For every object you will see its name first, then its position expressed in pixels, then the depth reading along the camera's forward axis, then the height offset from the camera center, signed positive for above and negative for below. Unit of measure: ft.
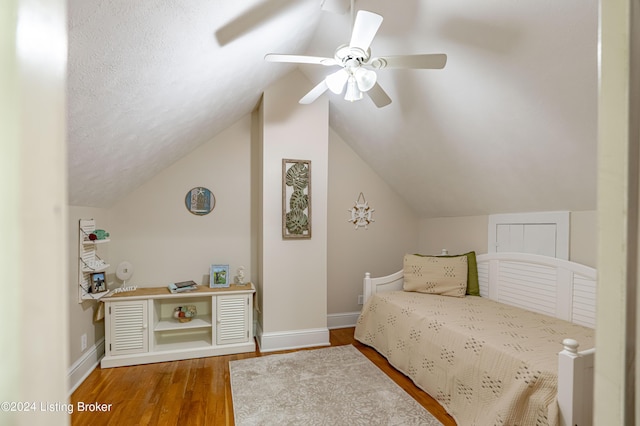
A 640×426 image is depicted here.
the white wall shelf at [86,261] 7.73 -1.40
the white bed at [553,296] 4.50 -2.37
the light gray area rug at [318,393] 6.33 -4.36
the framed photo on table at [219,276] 10.11 -2.27
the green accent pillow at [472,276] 9.93 -2.24
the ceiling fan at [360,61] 5.13 +2.74
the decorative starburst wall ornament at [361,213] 12.52 -0.23
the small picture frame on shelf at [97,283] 8.23 -2.04
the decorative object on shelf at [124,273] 9.27 -1.98
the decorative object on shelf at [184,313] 9.70 -3.36
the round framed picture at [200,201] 10.58 +0.23
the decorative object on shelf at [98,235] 8.02 -0.72
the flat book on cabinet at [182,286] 9.39 -2.45
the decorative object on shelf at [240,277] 10.41 -2.35
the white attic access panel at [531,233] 7.95 -0.75
